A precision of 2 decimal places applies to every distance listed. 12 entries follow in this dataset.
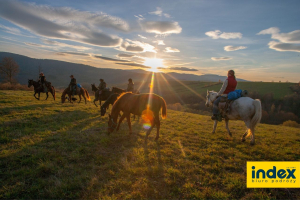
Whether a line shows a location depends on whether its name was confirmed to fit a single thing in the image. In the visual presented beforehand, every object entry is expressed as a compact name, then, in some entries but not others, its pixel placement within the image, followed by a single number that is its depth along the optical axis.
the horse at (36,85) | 15.99
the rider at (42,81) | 15.73
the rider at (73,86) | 15.73
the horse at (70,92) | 15.89
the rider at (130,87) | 13.22
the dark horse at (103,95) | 13.80
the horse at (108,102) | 8.78
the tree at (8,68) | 43.22
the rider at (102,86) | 14.57
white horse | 6.24
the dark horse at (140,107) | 7.09
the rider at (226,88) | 7.28
